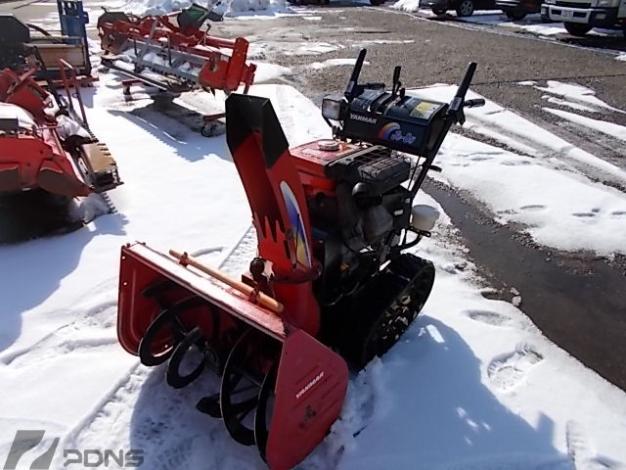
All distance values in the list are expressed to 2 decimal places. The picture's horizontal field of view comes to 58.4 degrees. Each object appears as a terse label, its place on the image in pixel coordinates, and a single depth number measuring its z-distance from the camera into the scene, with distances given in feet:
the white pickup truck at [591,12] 42.50
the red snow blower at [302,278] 7.34
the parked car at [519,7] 57.21
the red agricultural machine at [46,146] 13.15
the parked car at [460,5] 61.52
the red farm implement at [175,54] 22.54
